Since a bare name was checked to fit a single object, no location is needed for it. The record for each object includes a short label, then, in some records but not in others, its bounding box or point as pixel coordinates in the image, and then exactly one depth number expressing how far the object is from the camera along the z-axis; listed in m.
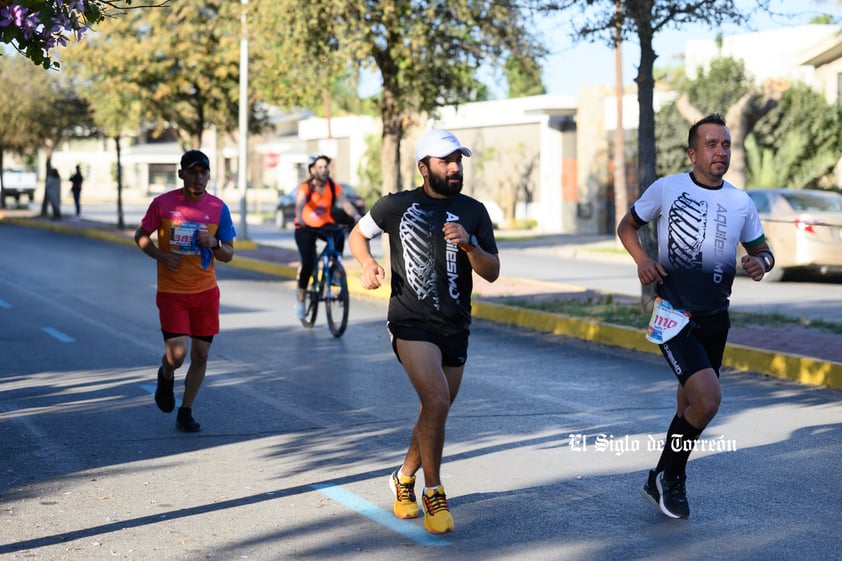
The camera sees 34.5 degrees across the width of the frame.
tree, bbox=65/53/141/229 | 35.44
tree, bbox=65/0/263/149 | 33.34
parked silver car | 21.00
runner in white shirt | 6.43
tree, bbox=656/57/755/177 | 36.88
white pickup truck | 67.88
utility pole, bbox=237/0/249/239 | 28.61
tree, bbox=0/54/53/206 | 48.41
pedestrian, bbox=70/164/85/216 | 50.44
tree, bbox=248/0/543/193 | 21.75
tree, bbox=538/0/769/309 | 15.10
